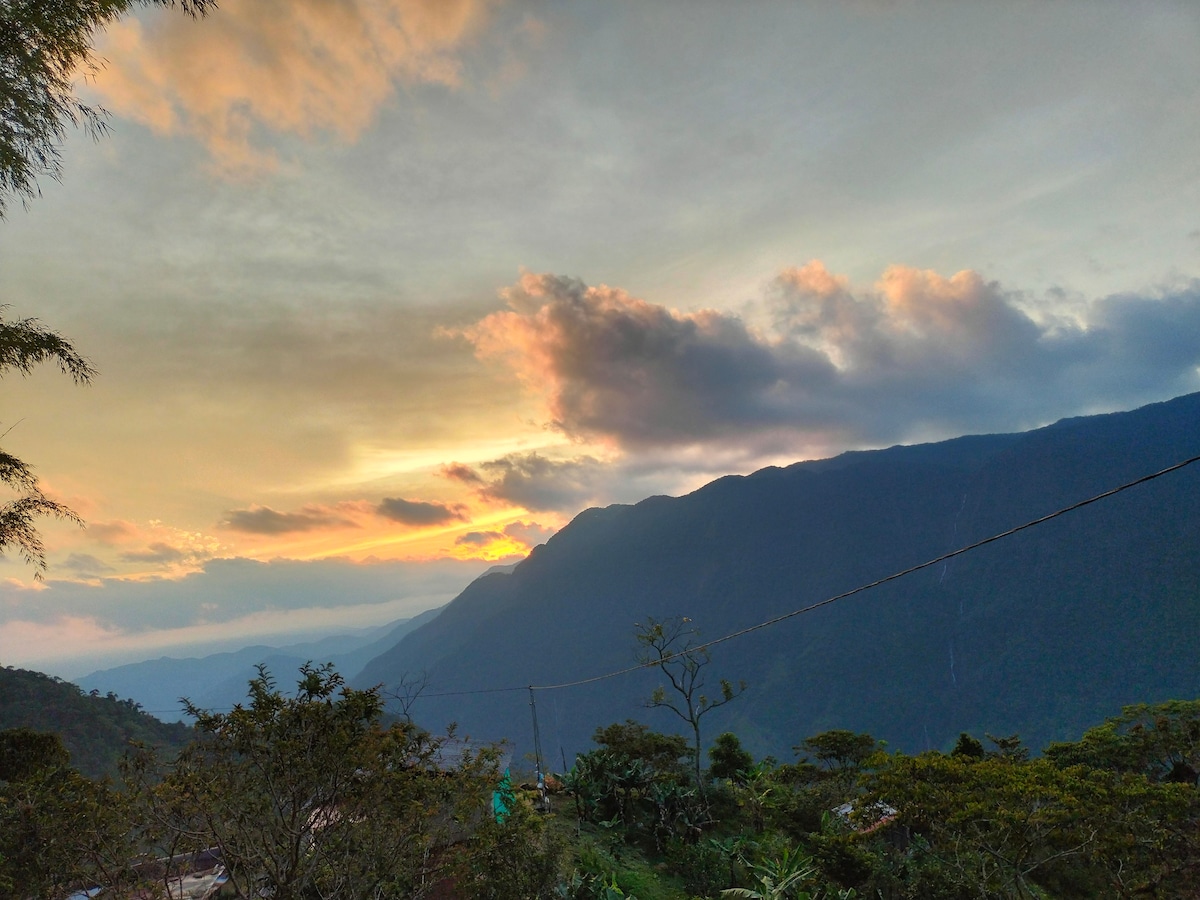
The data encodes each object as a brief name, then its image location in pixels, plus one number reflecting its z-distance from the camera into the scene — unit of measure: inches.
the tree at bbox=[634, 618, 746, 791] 884.0
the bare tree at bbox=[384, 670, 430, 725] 859.9
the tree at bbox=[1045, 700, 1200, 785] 960.9
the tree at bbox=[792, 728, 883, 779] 1209.4
